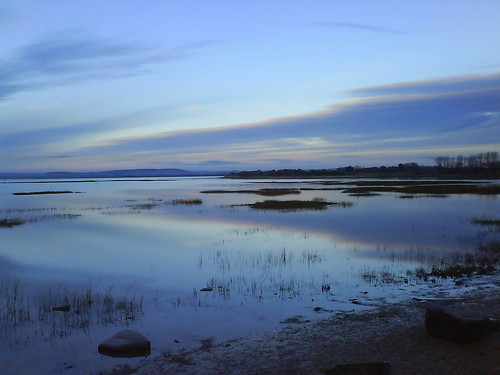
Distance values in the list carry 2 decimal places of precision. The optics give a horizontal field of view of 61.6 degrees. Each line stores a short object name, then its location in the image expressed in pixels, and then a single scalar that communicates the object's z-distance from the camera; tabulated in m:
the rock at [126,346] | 7.99
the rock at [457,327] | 7.43
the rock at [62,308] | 10.88
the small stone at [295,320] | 9.59
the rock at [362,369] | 6.67
